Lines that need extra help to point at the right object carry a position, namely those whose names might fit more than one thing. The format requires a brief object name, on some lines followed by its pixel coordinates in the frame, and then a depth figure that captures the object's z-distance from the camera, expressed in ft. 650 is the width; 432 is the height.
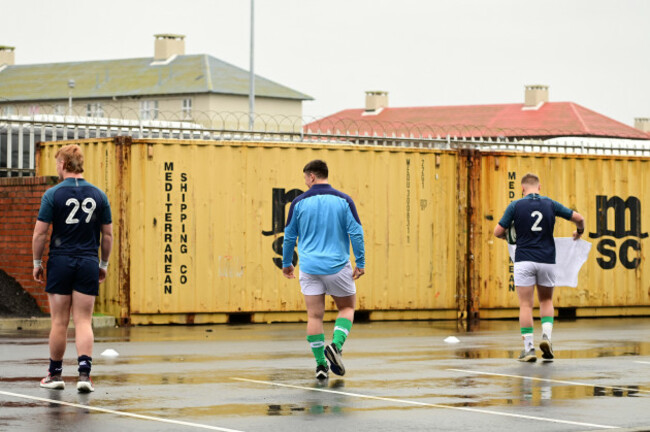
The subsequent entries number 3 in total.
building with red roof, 297.12
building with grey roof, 301.22
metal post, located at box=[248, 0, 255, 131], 145.83
